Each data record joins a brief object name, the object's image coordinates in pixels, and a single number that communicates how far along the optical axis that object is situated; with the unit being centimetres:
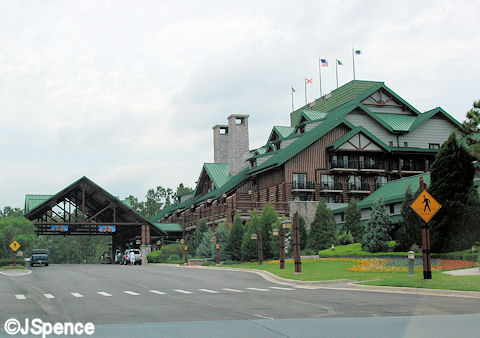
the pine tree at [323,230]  4631
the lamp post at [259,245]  4078
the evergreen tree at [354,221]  4542
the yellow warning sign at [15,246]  4637
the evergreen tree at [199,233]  6022
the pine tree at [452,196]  3105
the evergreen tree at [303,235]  4837
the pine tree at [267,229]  4750
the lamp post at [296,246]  2872
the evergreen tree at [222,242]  5272
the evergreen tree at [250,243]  4816
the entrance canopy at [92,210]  6504
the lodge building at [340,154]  5850
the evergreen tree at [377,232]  3662
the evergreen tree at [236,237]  5106
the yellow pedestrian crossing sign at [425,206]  2122
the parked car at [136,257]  6122
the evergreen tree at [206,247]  5516
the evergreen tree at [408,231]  3438
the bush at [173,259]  5815
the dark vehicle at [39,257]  5784
